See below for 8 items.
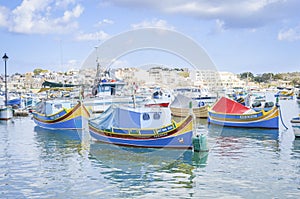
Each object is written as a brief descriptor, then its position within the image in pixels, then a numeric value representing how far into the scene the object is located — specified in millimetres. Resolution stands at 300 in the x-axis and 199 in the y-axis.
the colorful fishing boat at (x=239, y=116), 30125
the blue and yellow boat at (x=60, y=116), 31767
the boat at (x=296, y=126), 24236
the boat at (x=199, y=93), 53844
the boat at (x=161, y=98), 44750
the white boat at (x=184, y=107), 42094
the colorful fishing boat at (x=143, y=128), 20156
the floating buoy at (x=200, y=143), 20188
